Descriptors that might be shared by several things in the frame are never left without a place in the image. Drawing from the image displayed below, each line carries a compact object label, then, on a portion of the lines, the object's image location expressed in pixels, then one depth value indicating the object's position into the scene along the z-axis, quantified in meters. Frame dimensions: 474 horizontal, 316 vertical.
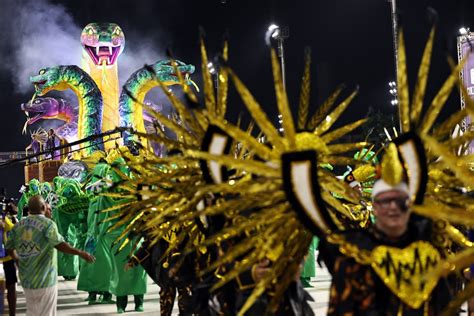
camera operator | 10.11
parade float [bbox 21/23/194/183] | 35.53
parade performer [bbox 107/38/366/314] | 4.32
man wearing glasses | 4.11
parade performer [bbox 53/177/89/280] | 16.61
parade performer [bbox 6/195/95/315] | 8.22
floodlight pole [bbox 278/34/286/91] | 18.71
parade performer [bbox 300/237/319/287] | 13.64
